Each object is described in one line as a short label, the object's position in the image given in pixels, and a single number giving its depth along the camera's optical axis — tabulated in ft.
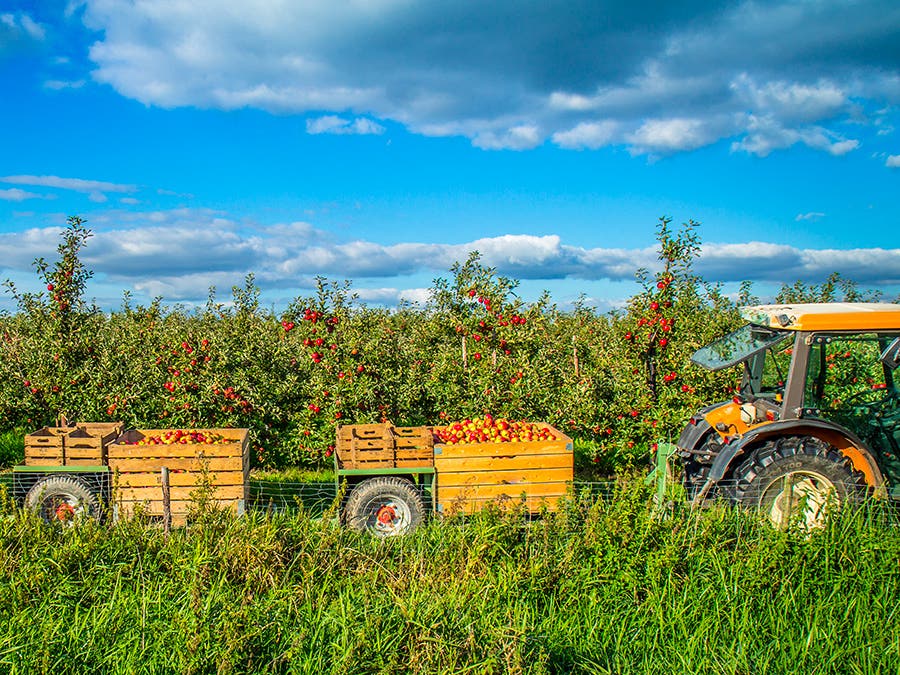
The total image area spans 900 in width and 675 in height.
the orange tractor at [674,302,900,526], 18.79
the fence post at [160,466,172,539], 18.80
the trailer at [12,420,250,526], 21.89
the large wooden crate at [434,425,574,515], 21.60
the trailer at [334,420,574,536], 21.65
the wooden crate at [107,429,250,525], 21.91
